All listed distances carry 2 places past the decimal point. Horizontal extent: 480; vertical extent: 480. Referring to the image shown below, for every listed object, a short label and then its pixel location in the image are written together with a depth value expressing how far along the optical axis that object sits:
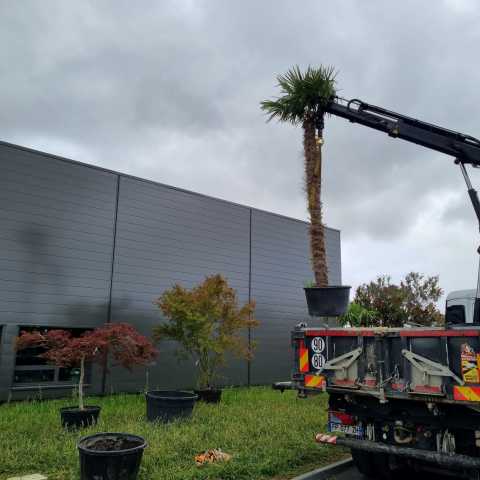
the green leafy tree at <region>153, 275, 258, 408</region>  11.64
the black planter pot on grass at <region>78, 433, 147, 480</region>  4.93
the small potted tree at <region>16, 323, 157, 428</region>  8.13
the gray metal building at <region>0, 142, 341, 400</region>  11.73
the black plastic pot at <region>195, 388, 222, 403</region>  11.68
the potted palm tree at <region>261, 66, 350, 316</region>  8.56
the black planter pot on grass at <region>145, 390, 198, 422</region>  8.59
